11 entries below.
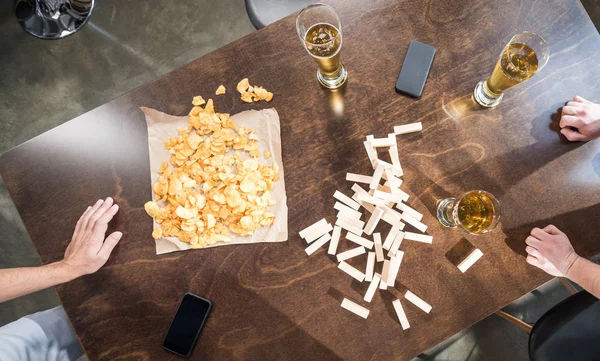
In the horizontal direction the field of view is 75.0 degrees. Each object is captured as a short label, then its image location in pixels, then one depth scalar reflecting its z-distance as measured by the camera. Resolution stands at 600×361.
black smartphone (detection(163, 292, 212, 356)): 1.45
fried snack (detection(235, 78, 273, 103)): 1.54
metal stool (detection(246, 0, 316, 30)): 2.00
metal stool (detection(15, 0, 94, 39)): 2.75
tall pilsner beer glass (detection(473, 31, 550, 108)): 1.37
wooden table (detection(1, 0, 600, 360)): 1.44
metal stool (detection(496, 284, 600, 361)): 1.69
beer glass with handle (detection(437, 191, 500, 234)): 1.40
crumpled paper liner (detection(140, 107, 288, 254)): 1.49
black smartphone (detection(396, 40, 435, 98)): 1.50
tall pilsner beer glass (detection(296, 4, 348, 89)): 1.39
